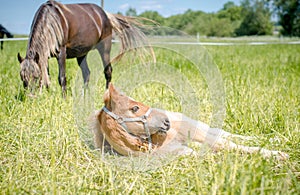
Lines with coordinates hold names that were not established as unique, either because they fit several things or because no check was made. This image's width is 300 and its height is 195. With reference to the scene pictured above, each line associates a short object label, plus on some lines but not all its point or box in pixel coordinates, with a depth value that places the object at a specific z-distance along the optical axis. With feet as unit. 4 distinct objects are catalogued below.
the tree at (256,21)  213.25
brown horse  14.73
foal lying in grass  8.15
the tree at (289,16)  139.03
